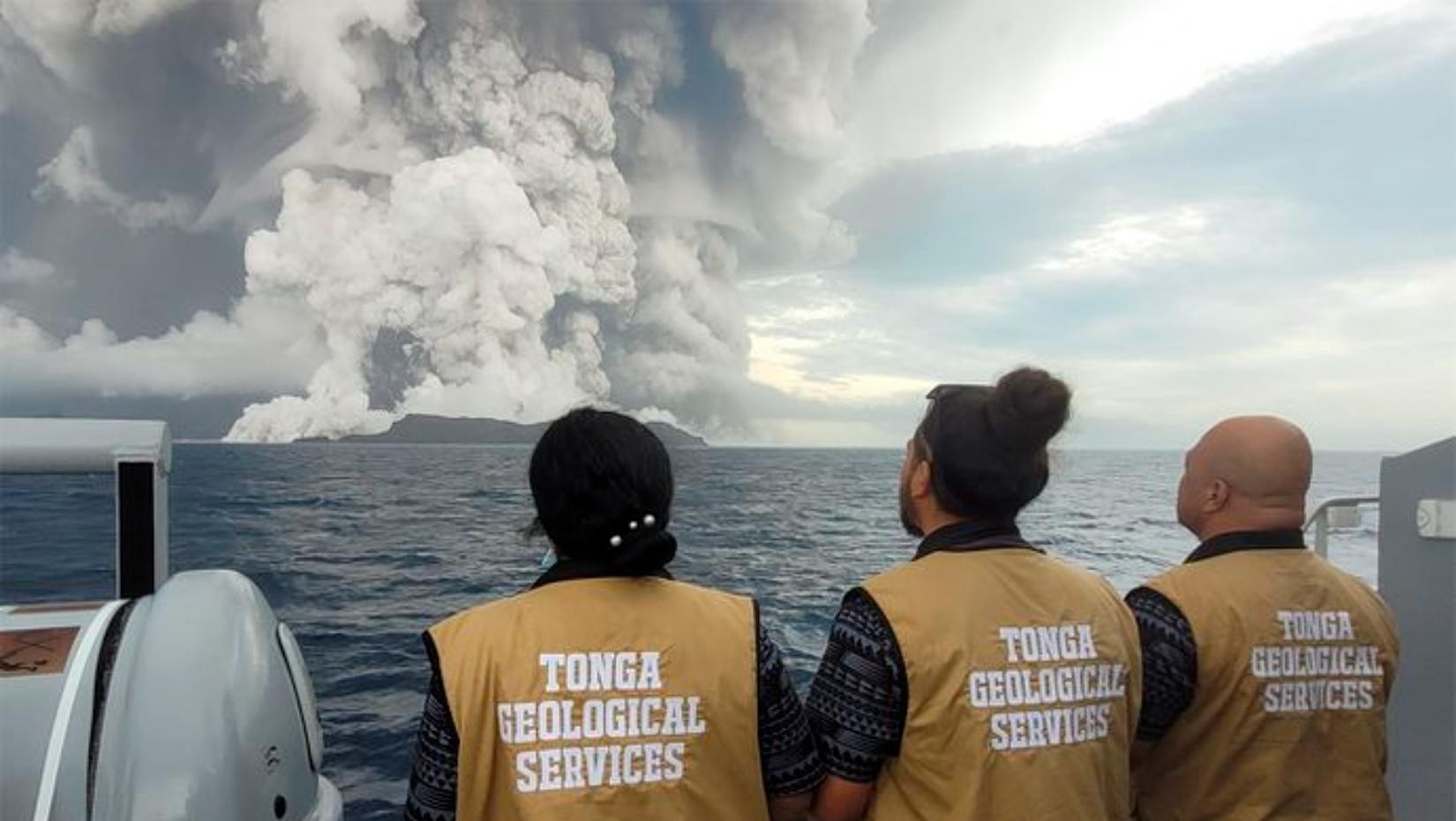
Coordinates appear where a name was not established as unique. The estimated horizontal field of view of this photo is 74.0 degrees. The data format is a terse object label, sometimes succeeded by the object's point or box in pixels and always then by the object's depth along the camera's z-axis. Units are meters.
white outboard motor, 1.00
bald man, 1.26
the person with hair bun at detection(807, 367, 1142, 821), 1.06
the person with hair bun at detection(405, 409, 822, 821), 0.93
